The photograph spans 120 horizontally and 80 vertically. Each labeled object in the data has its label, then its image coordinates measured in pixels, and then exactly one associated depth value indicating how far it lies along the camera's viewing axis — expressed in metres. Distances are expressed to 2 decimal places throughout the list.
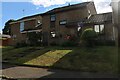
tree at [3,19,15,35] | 26.27
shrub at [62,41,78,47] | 9.32
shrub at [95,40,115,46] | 8.61
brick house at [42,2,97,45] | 11.40
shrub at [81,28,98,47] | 8.38
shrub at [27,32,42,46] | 11.52
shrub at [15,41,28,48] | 12.09
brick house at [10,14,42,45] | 15.52
